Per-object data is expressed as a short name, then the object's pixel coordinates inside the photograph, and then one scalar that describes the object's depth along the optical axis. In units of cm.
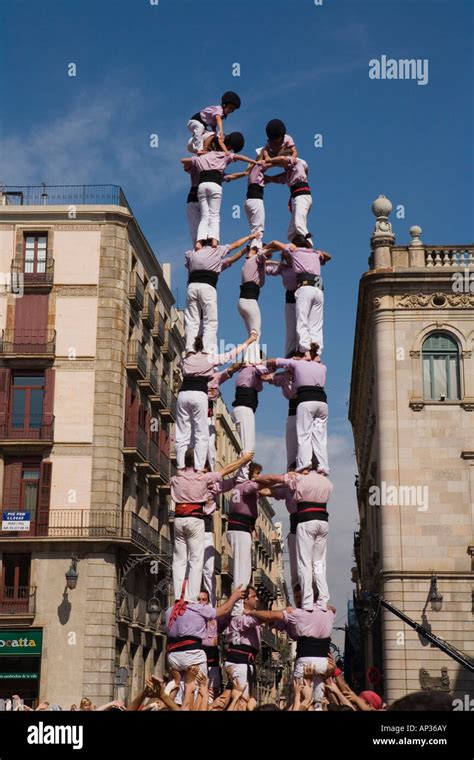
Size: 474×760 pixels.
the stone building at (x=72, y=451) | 3369
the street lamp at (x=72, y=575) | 3228
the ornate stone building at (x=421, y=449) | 3020
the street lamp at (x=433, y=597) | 3023
